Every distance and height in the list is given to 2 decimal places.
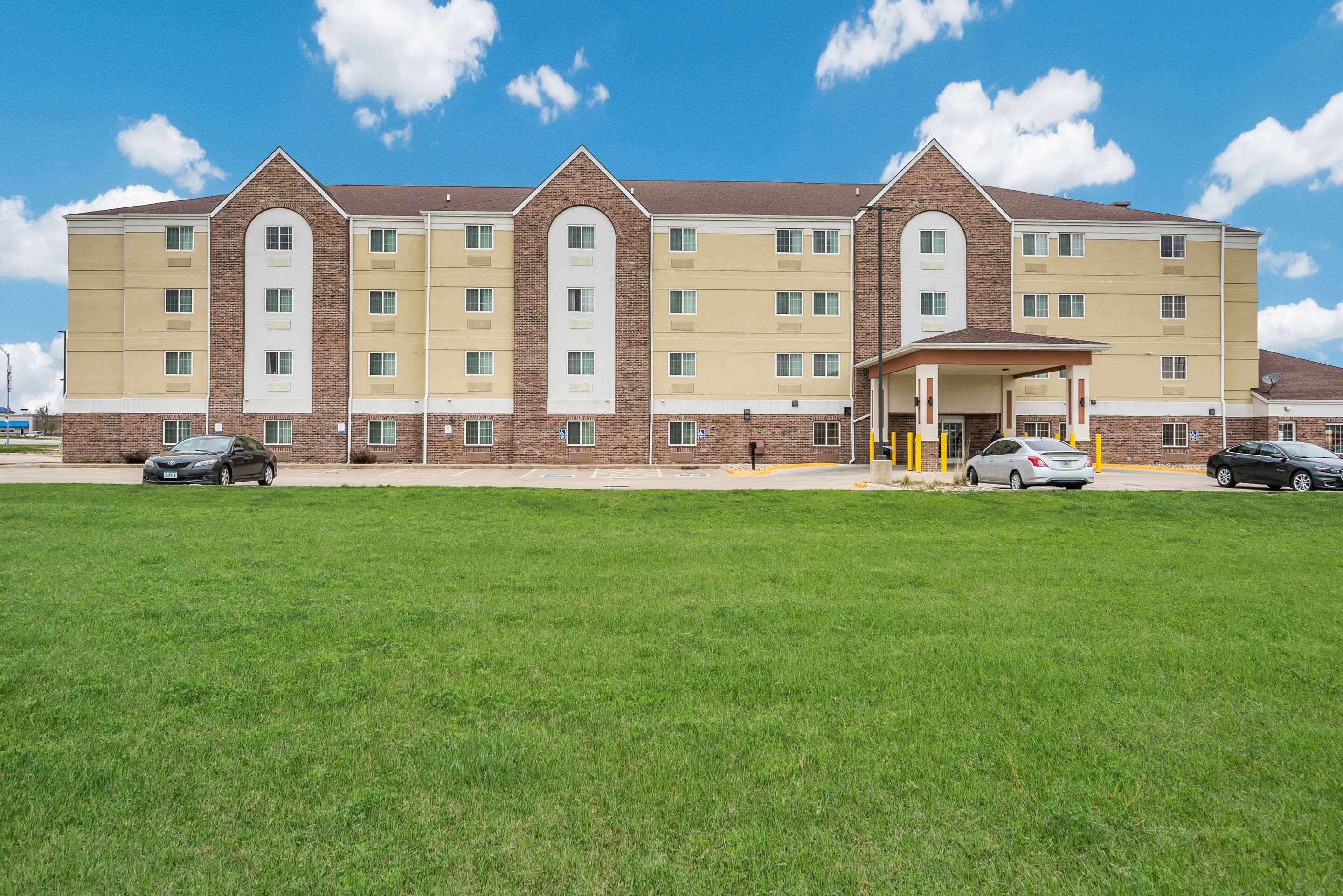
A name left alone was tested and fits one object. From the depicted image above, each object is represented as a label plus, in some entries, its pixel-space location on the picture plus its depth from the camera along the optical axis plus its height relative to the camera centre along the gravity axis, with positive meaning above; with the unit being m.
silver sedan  22.34 -0.33
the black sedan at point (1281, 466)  21.78 -0.32
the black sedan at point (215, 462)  22.28 -0.37
